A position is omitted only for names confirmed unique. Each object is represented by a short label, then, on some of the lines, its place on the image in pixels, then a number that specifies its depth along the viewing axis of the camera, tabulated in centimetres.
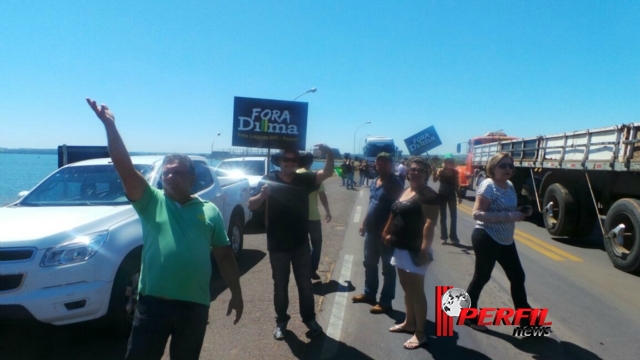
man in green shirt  259
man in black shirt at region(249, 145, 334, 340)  439
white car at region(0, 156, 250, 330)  371
